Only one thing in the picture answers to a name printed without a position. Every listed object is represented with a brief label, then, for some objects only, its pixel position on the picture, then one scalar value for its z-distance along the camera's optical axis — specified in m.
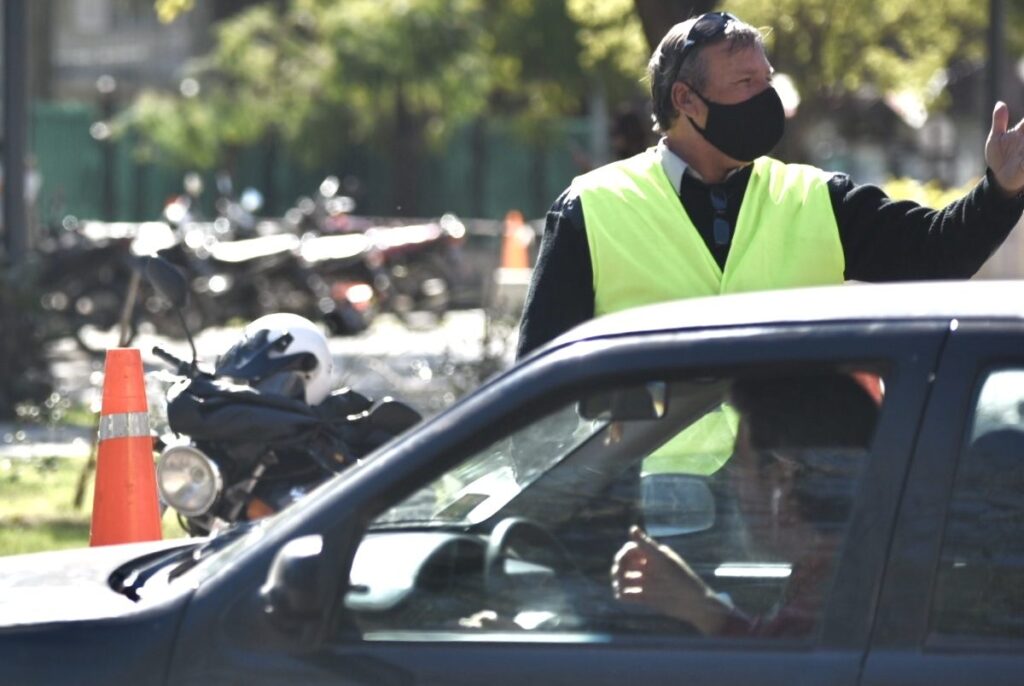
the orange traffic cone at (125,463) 11.85
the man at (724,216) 8.36
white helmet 11.91
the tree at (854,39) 34.50
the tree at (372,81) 46.72
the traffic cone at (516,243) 42.28
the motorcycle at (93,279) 32.84
